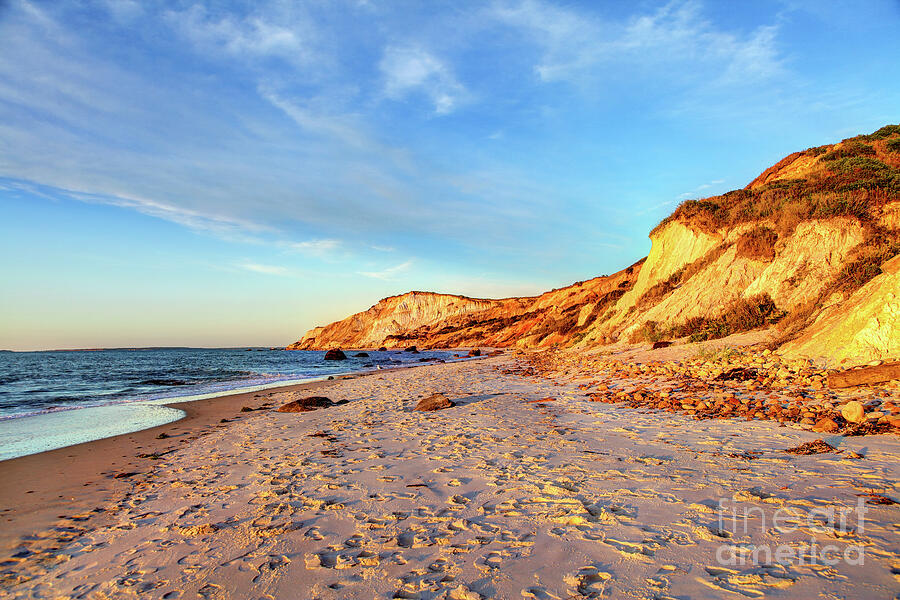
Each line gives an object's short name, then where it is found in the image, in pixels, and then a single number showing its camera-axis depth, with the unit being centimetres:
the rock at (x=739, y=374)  839
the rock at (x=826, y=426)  502
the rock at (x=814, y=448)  445
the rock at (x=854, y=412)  510
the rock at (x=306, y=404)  1070
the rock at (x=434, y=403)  945
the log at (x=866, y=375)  635
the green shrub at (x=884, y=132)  2167
